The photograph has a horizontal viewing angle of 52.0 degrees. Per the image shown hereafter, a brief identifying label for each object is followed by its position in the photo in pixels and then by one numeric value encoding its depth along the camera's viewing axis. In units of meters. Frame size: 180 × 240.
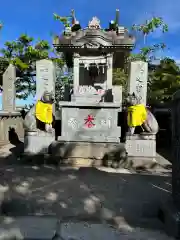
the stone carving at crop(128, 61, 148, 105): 6.37
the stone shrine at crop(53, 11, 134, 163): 5.67
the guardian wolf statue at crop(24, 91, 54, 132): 5.64
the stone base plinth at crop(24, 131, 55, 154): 5.65
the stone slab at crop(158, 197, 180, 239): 2.00
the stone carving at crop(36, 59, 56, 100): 6.27
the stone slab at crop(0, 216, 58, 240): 1.98
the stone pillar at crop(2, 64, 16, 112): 8.80
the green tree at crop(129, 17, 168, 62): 15.34
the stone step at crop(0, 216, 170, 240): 2.01
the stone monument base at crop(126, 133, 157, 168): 5.70
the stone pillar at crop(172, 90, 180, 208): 2.17
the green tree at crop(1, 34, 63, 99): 14.22
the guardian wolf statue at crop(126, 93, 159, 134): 5.63
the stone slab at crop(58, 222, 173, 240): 2.03
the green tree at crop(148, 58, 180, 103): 10.24
